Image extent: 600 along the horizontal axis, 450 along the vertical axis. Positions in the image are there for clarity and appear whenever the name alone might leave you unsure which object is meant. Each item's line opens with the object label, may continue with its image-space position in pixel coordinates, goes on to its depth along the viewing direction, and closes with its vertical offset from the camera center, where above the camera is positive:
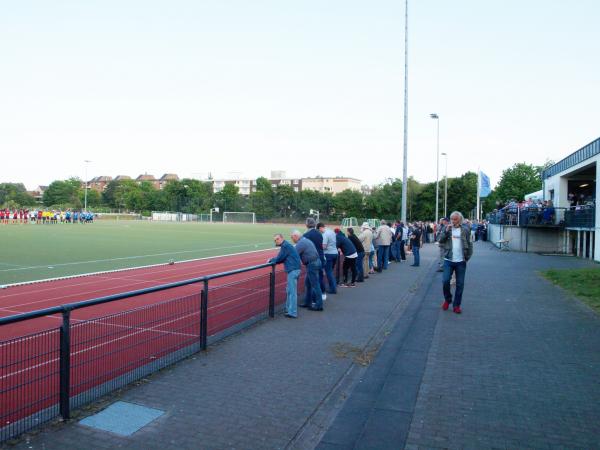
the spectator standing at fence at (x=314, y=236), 10.27 -0.44
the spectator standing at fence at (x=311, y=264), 9.55 -0.96
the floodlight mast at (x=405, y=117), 22.69 +4.70
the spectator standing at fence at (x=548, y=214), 26.80 +0.24
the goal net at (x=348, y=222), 78.75 -1.02
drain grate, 4.34 -1.90
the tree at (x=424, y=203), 80.19 +2.25
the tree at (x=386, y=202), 85.81 +2.55
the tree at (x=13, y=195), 129.70 +4.27
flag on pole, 38.62 +2.65
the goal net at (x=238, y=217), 95.81 -0.57
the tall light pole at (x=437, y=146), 40.16 +7.32
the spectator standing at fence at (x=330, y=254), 11.77 -0.92
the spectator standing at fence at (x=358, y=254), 13.71 -1.10
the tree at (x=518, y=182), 81.81 +6.07
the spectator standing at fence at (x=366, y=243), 15.15 -0.85
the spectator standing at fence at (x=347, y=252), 12.61 -0.94
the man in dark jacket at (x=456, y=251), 9.41 -0.64
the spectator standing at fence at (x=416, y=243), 18.78 -1.02
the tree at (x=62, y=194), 134.62 +4.92
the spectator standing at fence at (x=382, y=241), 17.30 -0.88
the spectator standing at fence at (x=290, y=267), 8.94 -0.95
